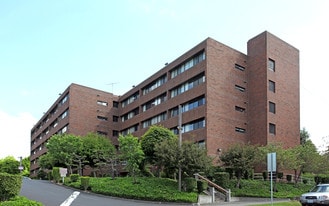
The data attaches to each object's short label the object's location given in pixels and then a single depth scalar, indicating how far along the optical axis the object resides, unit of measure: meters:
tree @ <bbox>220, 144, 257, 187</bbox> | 30.75
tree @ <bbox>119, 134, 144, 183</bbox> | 30.89
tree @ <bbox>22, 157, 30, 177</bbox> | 122.03
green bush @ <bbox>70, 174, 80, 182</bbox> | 36.02
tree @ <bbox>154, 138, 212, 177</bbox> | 27.16
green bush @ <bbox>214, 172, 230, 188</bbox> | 30.00
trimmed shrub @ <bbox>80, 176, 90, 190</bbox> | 30.83
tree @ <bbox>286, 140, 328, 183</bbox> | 36.06
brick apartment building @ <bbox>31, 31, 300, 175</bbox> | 41.38
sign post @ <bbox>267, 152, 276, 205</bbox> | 18.09
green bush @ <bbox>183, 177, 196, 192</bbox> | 26.73
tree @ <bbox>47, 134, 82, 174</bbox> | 45.06
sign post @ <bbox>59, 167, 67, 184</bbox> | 37.03
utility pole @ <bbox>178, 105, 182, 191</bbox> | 27.02
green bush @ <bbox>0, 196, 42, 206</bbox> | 11.89
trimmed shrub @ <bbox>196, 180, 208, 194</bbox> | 26.75
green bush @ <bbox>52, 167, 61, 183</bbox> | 39.56
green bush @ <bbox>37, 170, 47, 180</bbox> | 62.06
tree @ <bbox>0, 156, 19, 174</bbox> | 114.44
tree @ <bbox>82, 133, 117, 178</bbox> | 44.82
